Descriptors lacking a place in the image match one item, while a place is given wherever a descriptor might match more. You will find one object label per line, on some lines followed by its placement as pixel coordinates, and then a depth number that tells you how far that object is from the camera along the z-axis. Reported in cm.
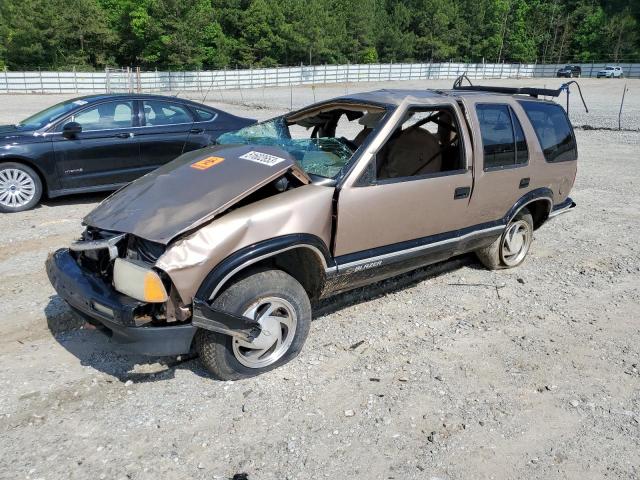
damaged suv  311
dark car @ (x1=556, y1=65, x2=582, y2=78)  6369
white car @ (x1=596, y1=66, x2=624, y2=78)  6200
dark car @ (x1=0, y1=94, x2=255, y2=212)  697
